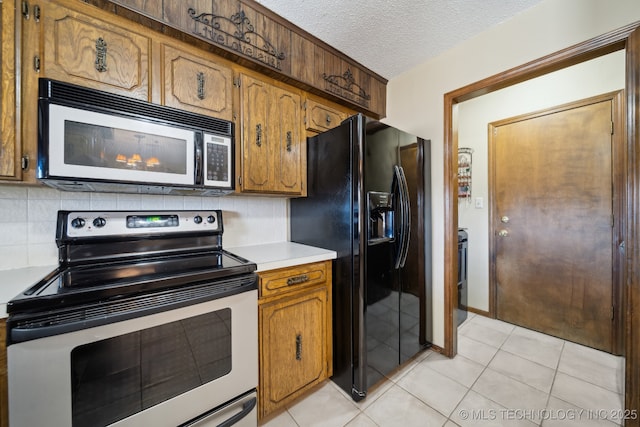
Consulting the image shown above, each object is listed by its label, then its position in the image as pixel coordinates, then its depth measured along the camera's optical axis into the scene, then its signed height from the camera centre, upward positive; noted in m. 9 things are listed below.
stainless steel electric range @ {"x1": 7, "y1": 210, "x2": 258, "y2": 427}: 0.73 -0.44
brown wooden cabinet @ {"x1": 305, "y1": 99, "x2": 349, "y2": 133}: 1.81 +0.80
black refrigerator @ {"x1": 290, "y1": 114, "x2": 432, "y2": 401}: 1.44 -0.17
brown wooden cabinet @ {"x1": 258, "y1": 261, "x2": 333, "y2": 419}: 1.27 -0.71
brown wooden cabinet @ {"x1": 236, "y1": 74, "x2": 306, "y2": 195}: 1.49 +0.50
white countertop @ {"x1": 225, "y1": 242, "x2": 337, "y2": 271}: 1.29 -0.26
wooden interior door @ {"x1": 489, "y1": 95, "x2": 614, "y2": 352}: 1.95 -0.10
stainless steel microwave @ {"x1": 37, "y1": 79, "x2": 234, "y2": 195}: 0.94 +0.33
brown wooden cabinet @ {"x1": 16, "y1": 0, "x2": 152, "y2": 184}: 0.95 +0.73
